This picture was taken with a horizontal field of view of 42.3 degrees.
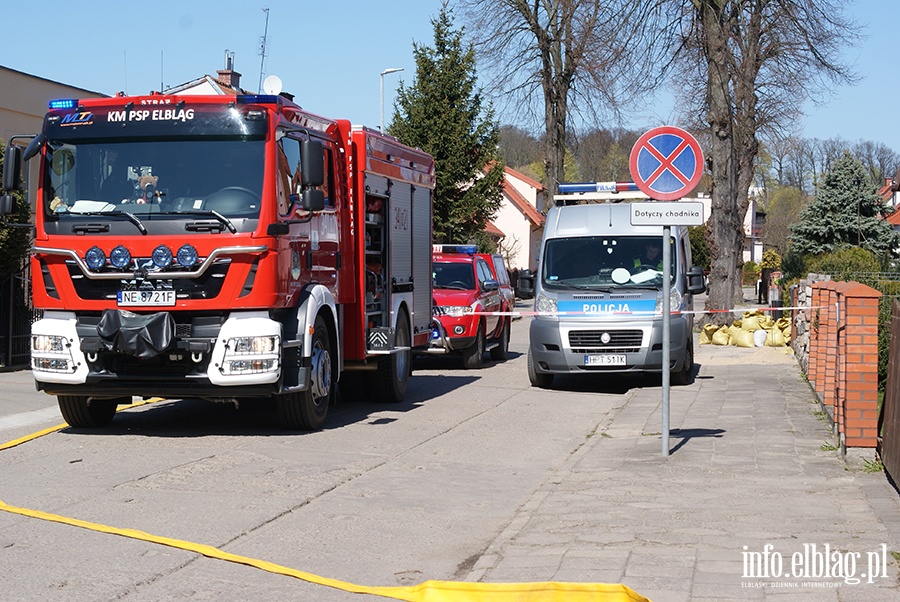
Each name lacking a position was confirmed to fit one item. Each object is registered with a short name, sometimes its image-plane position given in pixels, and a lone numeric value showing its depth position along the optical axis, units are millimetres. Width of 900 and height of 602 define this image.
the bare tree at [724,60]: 27578
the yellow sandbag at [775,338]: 22844
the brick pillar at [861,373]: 9195
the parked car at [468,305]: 19141
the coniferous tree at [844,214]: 51250
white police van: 15805
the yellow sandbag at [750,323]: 23719
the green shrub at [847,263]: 22031
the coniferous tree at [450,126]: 39969
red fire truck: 10430
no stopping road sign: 10125
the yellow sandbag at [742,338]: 23141
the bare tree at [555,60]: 33125
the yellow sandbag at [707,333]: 24578
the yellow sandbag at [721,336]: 24016
